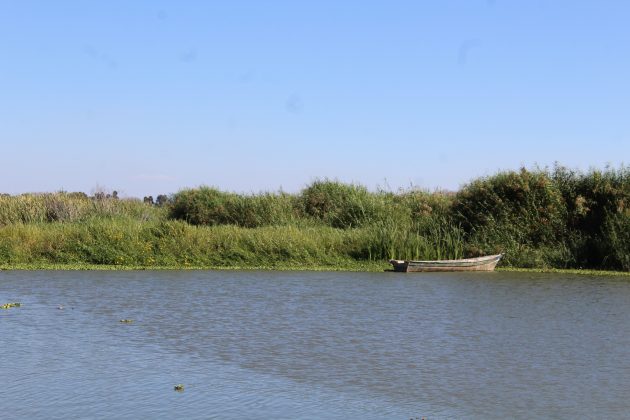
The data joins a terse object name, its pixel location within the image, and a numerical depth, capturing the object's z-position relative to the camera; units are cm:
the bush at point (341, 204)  3569
